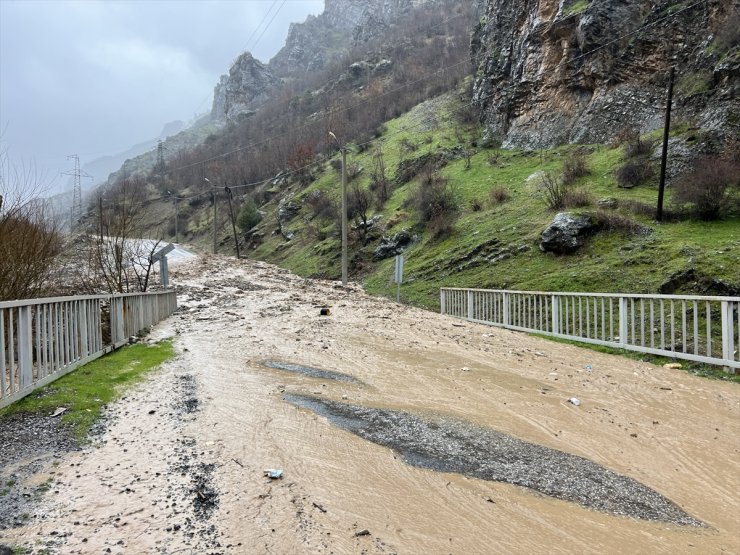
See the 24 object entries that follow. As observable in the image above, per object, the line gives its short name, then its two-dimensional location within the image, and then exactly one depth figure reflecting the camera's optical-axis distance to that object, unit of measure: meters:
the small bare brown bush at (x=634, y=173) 19.30
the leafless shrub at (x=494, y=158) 29.91
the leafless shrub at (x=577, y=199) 18.31
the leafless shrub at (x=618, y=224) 15.23
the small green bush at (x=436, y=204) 23.72
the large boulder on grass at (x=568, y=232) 15.65
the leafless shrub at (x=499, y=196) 23.62
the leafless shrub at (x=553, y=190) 18.98
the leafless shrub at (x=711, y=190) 14.67
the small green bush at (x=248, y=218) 50.03
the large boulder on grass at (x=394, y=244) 25.92
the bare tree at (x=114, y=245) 12.45
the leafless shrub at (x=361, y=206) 30.09
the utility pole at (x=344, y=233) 23.69
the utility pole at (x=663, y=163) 15.84
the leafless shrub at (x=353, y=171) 43.03
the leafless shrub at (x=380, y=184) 33.91
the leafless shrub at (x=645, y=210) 15.78
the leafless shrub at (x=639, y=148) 20.78
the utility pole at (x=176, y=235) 64.49
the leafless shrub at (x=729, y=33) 20.95
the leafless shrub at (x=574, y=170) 21.52
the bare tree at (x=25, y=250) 7.51
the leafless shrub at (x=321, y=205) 38.44
